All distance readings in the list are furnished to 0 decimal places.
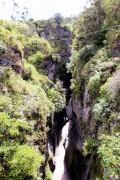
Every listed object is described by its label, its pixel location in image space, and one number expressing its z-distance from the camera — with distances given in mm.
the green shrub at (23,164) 8953
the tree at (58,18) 52794
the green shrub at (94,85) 15656
